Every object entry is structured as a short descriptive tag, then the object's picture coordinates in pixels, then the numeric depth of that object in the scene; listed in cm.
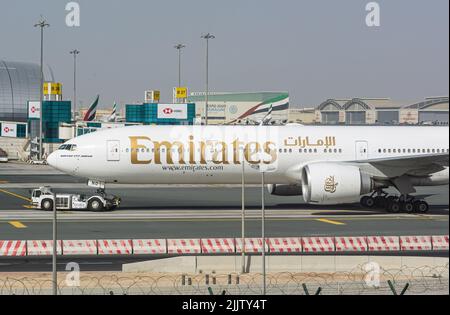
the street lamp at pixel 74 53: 16900
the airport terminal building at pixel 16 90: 18675
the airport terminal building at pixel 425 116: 14923
